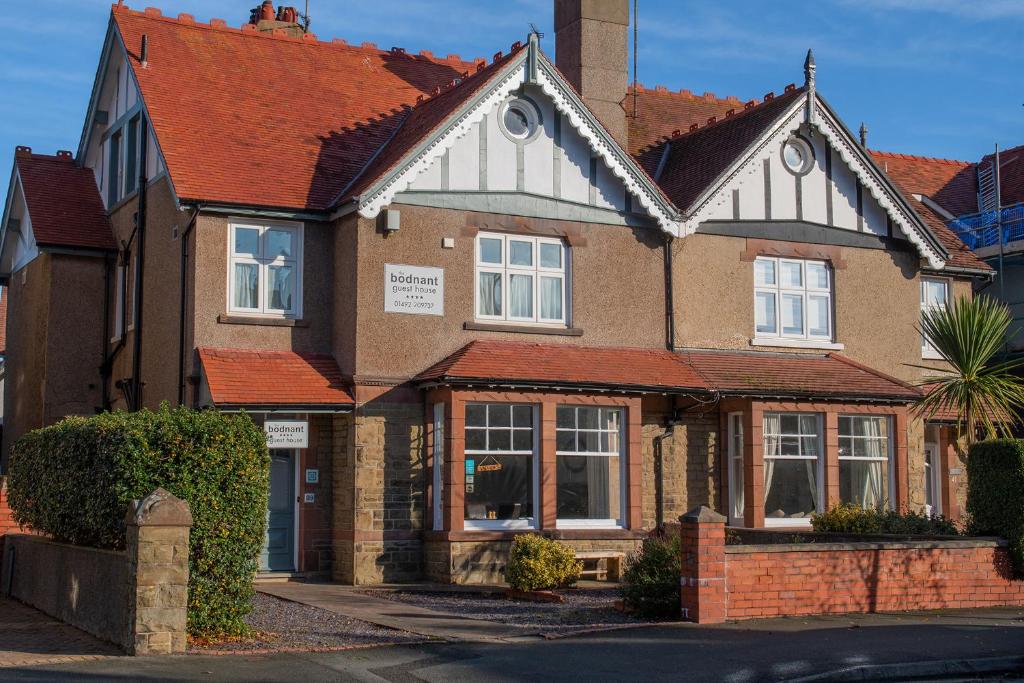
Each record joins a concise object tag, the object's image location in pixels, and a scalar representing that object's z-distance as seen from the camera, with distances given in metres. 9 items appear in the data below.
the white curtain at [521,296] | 21.44
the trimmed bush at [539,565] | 17.39
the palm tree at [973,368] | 21.56
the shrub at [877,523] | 18.70
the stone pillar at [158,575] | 12.27
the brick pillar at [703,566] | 14.79
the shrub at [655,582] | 15.21
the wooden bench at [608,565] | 20.38
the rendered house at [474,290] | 20.11
